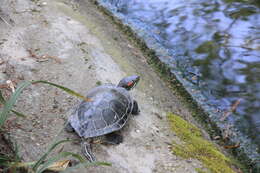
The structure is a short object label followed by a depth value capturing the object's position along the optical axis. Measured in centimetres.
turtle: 296
